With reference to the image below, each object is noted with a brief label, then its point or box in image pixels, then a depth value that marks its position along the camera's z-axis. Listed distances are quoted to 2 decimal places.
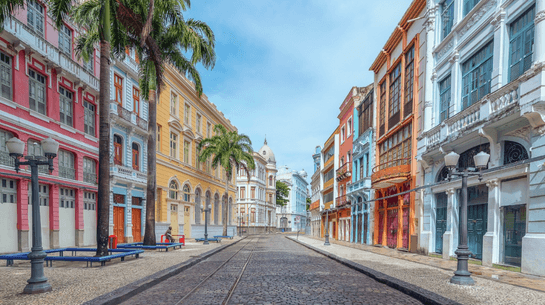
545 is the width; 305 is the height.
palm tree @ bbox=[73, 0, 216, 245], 16.09
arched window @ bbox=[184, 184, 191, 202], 36.34
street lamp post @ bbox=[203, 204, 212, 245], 26.19
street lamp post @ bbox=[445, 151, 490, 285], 9.12
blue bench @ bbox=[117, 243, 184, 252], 17.31
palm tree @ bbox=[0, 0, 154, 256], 13.36
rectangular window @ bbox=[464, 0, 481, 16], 15.38
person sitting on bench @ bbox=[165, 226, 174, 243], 23.09
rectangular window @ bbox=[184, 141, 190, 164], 37.16
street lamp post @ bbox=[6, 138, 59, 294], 7.59
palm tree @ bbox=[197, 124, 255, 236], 38.57
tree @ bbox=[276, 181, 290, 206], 100.31
